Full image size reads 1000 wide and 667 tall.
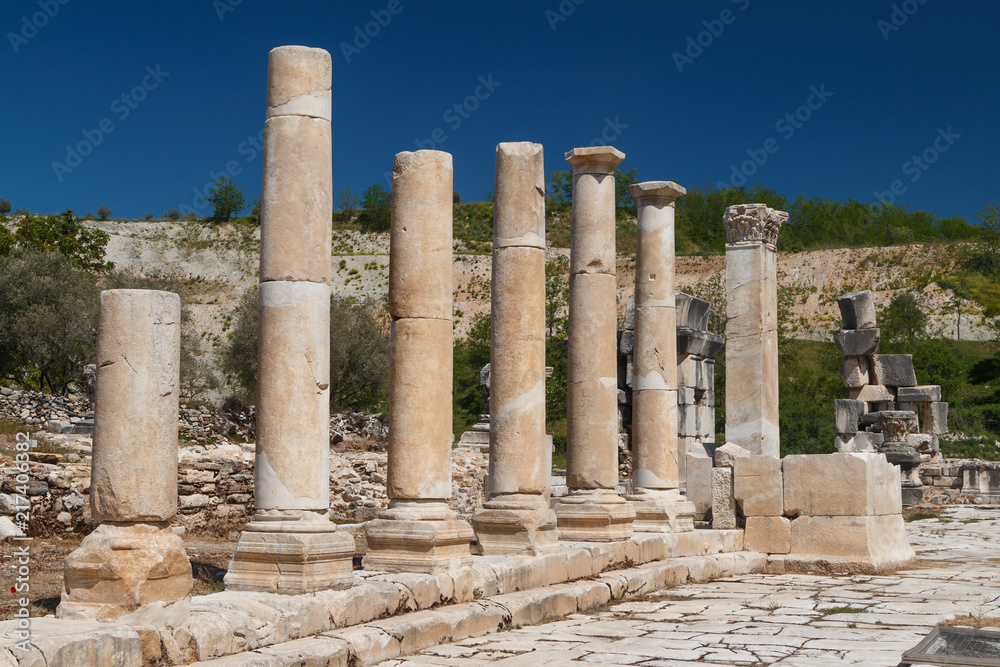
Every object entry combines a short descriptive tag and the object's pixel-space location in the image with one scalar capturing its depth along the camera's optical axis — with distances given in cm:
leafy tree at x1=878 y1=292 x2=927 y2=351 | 4975
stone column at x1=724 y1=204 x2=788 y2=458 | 1442
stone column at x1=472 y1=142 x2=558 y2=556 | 998
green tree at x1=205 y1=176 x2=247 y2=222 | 8275
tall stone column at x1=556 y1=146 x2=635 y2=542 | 1119
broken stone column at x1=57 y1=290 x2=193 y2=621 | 584
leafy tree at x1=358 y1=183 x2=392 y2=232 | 8075
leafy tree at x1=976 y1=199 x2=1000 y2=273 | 5797
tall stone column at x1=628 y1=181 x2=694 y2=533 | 1326
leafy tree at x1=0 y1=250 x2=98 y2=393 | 3369
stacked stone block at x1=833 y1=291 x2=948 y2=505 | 2545
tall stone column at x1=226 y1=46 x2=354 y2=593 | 736
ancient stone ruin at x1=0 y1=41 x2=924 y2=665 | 608
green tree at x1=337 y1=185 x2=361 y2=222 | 8378
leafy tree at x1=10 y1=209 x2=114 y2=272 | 5056
